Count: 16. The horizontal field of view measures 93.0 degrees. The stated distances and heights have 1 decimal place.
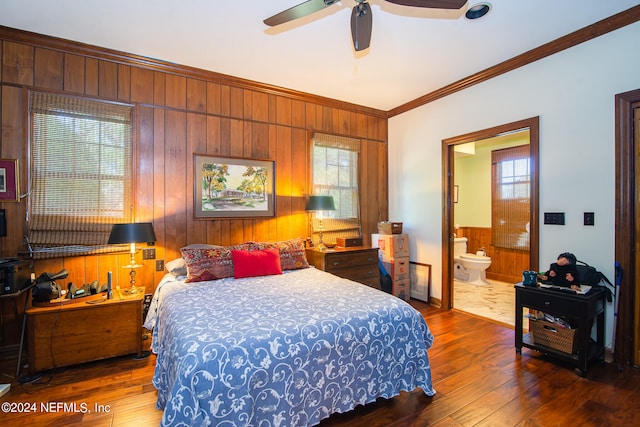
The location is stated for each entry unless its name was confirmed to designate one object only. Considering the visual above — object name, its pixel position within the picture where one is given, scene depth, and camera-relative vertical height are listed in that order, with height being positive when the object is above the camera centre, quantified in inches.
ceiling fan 70.7 +49.1
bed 55.7 -30.0
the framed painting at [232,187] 131.9 +11.6
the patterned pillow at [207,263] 108.1 -18.6
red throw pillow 113.1 -19.3
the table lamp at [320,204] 145.5 +4.1
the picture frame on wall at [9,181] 100.8 +10.6
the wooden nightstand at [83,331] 90.8 -37.5
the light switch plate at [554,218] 110.1 -2.0
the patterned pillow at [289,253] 126.3 -17.1
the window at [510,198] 195.8 +9.9
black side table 90.0 -31.4
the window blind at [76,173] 104.9 +14.4
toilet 197.9 -35.1
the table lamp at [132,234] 101.8 -7.6
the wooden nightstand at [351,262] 141.8 -24.1
